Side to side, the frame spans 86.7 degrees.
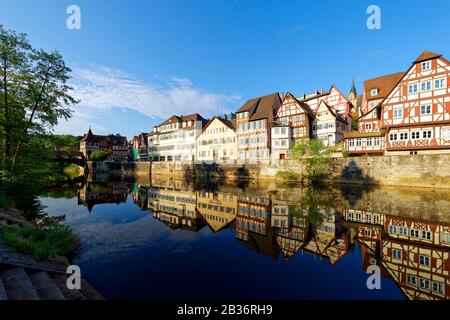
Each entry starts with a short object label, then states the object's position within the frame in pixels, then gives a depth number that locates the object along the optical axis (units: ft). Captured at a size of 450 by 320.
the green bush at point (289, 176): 123.19
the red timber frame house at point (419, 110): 98.02
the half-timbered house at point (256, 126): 155.63
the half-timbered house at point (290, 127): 146.72
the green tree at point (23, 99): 50.44
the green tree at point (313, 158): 110.93
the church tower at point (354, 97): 230.54
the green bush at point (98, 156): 249.34
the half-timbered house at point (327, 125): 140.46
